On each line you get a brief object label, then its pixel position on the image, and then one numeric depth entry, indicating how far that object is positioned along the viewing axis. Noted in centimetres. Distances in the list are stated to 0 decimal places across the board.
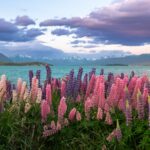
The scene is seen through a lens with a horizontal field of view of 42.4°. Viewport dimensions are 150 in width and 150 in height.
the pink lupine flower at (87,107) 329
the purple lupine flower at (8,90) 394
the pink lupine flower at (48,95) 349
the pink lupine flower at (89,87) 387
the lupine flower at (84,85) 406
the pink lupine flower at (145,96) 325
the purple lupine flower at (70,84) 380
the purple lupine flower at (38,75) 414
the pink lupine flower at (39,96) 360
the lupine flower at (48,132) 330
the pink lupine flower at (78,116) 328
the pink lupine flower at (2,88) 360
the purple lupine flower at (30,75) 411
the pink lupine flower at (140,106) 315
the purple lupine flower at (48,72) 415
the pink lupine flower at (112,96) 345
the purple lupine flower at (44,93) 379
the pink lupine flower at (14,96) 378
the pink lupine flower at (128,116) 306
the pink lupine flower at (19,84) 392
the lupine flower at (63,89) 379
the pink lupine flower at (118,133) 300
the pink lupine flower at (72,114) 332
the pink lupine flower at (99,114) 322
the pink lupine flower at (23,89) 380
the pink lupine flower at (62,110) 322
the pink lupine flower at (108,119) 322
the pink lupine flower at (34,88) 375
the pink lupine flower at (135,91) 346
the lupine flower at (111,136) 306
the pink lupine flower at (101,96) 336
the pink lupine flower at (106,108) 331
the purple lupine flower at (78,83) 382
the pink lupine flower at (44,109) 332
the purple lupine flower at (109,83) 382
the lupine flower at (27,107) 351
